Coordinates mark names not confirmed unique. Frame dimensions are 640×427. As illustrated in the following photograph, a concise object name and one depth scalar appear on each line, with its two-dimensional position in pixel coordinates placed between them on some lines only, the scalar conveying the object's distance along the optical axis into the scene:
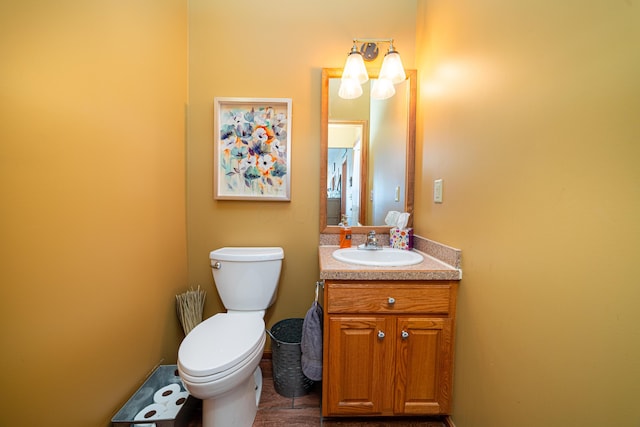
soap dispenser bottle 1.48
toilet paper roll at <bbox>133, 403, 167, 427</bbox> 1.03
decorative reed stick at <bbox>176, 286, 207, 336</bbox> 1.42
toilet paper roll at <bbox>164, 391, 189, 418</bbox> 1.07
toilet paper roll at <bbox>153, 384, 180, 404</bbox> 1.15
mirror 1.50
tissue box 1.45
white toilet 0.91
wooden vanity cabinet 1.04
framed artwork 1.52
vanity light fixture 1.38
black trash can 1.30
